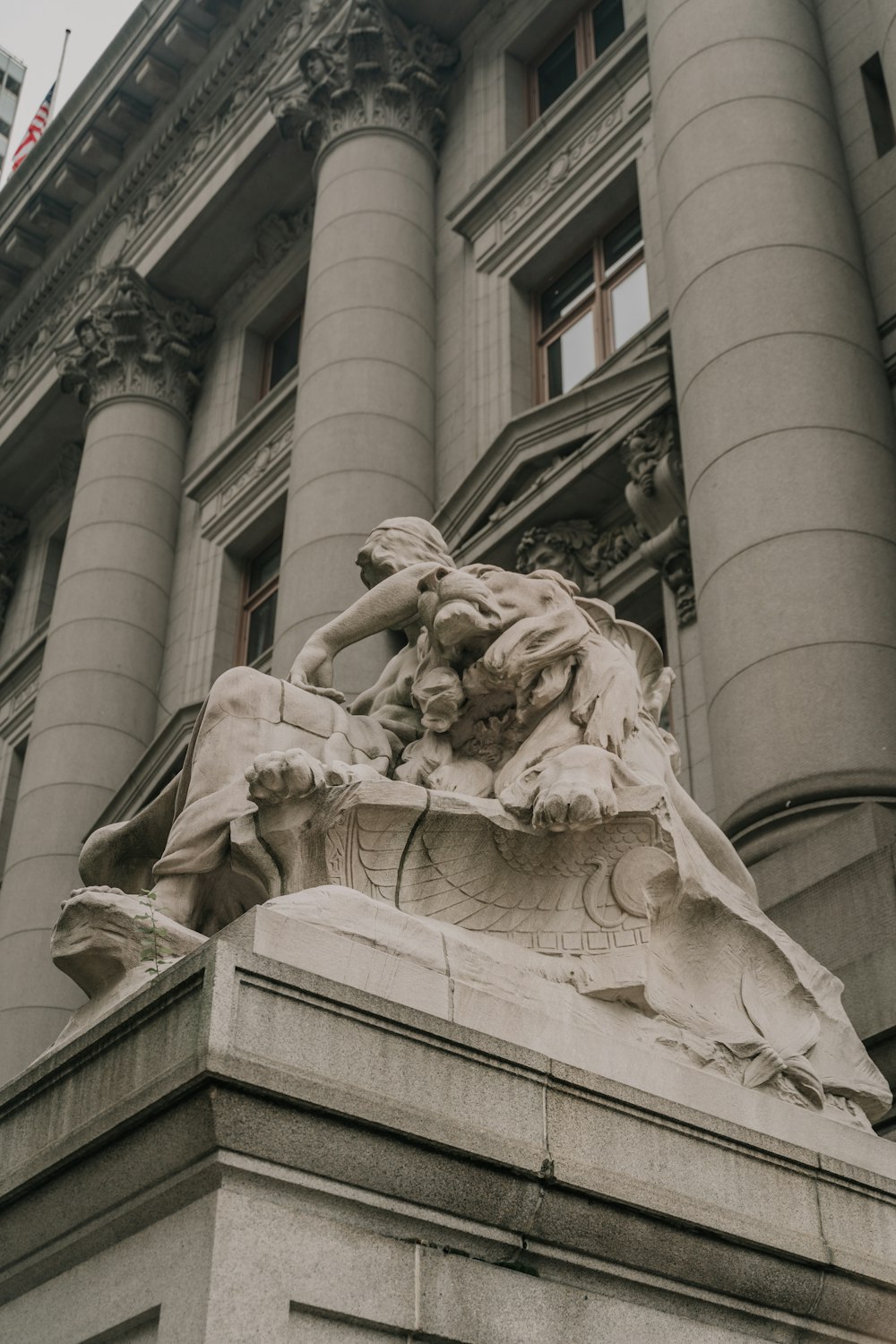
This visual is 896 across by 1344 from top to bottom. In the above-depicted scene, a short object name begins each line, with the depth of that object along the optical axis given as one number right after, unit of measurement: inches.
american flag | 1462.4
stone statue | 249.0
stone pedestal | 176.2
